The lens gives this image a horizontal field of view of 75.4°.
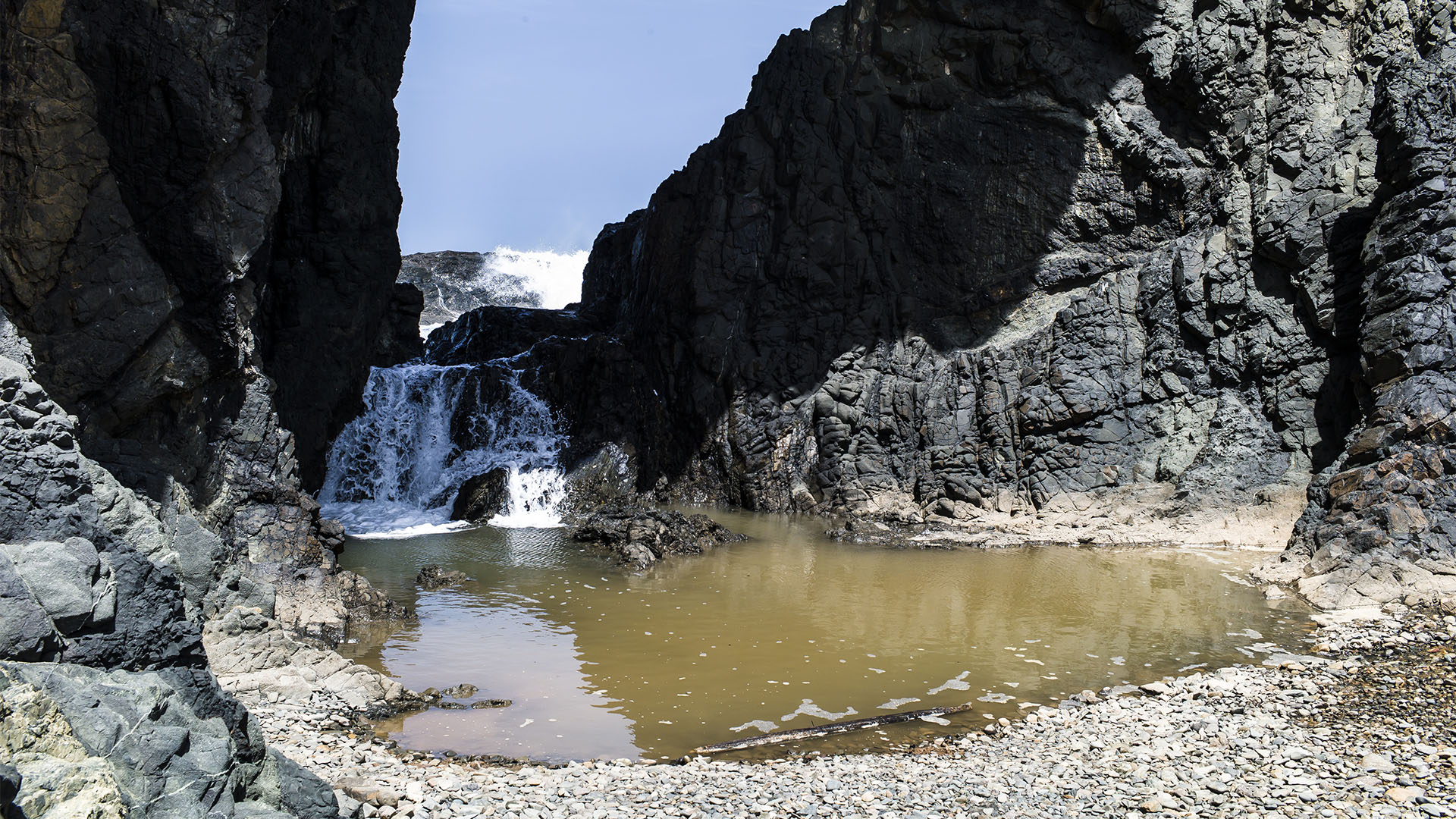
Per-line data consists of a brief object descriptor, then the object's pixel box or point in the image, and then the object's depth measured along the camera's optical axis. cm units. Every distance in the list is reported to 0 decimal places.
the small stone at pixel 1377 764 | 774
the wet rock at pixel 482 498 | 2595
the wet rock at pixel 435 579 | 1708
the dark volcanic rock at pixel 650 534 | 1997
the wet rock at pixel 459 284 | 5706
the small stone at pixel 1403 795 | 721
